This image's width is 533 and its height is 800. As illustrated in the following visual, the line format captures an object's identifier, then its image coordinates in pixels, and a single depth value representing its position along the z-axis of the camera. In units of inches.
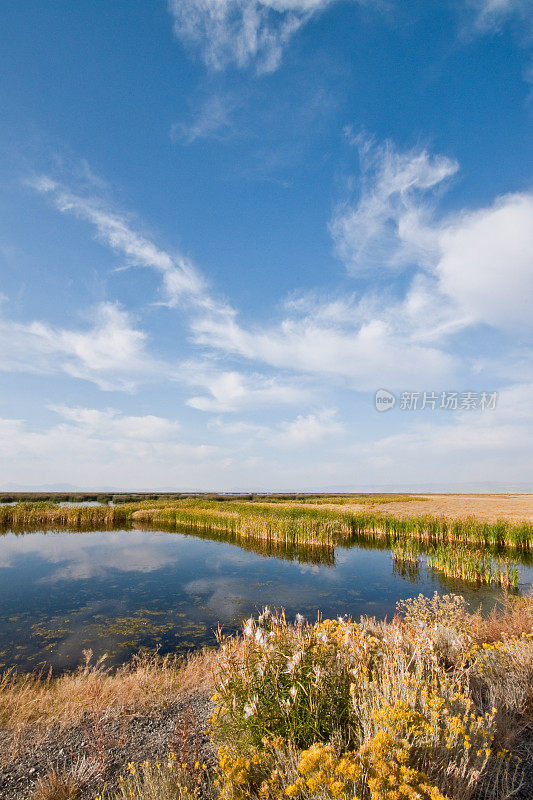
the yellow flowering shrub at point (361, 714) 107.7
